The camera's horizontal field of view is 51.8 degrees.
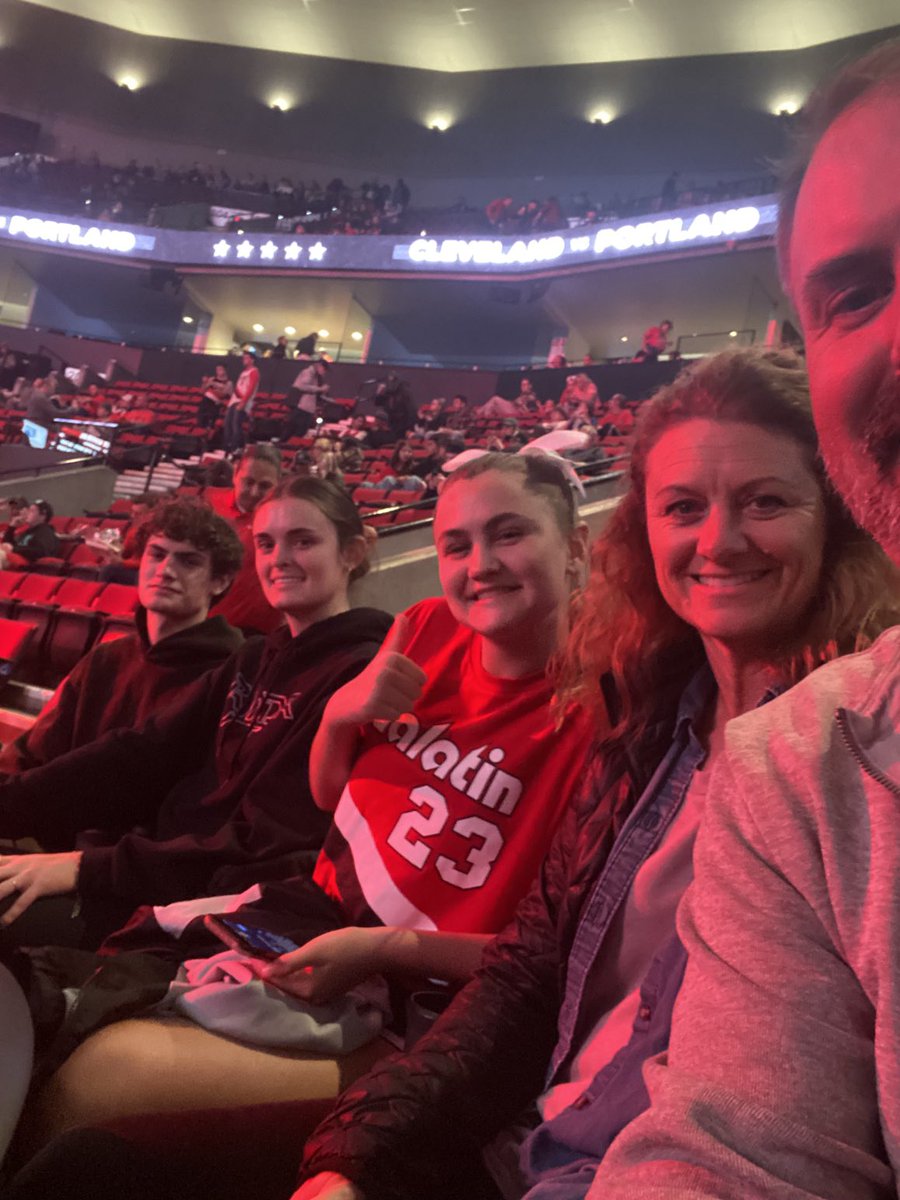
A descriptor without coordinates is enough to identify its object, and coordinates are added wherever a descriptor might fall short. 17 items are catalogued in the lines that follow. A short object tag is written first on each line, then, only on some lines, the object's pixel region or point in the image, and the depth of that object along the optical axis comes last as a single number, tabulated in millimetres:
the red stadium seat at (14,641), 4547
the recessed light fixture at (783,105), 17455
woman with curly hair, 958
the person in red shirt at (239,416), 11875
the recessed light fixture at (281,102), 20923
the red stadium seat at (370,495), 9031
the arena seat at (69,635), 4656
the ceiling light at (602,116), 19344
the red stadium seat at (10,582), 5949
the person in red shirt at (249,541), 3578
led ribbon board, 15180
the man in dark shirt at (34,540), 6914
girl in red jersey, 1284
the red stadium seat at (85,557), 7129
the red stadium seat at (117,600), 5144
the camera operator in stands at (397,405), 12820
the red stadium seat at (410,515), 7343
